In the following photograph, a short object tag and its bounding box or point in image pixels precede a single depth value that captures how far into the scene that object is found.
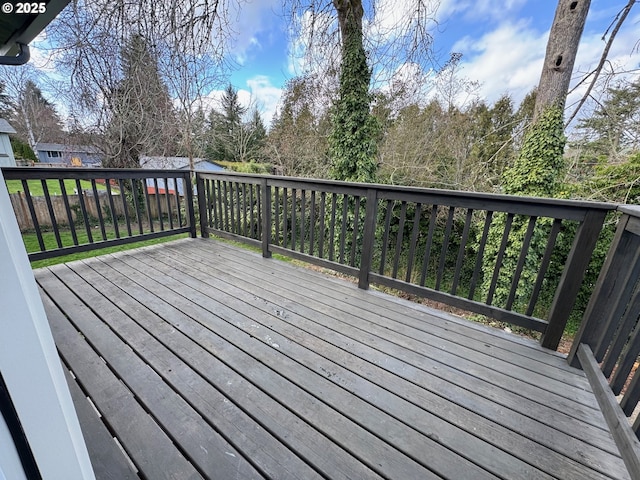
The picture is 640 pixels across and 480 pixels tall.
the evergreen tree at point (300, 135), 7.03
